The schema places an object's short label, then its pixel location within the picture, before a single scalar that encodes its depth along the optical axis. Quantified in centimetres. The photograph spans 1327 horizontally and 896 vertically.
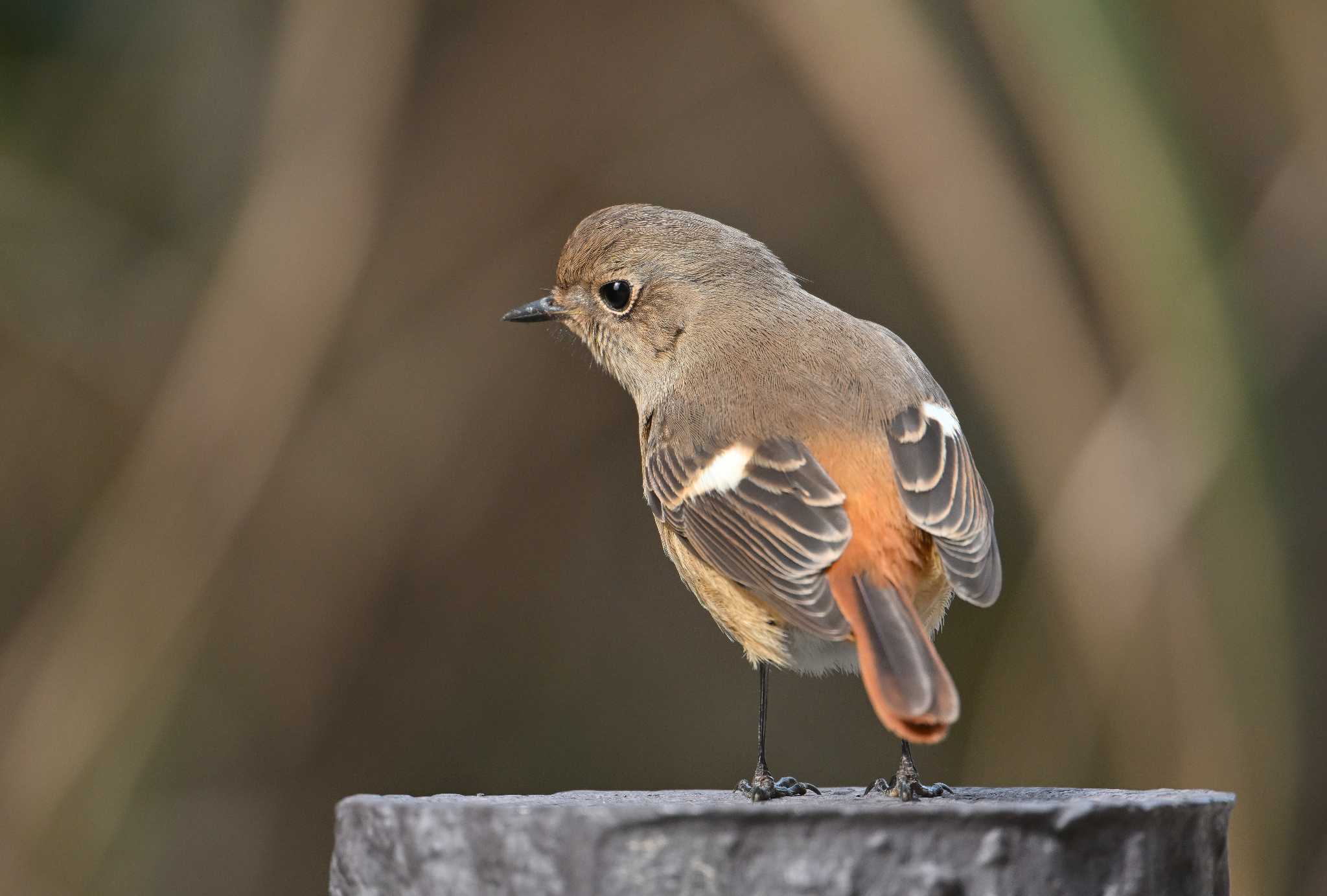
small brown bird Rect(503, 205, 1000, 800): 510
